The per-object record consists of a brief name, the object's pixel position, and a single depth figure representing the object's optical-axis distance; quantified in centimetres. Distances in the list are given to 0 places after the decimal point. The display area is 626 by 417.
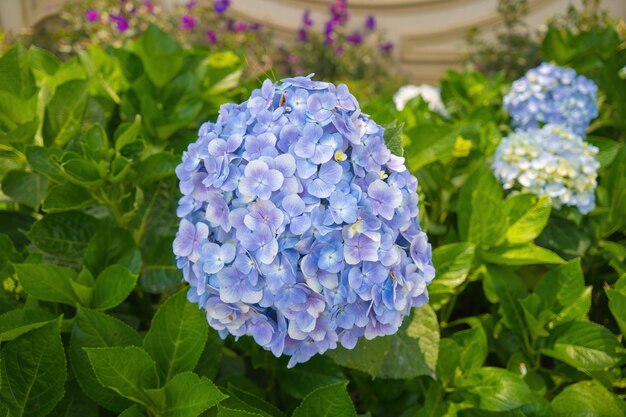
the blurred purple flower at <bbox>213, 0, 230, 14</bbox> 421
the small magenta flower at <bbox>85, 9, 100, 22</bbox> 420
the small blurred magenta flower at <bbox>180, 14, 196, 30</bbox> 410
